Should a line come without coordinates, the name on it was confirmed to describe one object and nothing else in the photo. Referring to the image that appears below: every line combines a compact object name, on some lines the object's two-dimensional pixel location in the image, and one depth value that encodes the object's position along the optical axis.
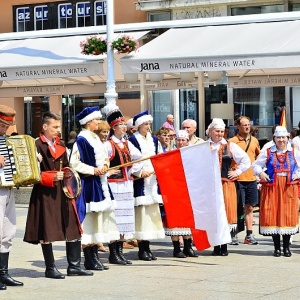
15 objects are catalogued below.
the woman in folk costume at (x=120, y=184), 12.76
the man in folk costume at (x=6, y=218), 10.78
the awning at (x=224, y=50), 18.02
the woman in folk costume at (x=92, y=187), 11.96
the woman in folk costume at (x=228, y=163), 13.70
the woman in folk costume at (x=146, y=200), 13.03
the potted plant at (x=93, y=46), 20.16
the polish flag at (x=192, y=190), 12.48
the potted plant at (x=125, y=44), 19.73
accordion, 10.62
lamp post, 20.25
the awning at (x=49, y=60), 20.30
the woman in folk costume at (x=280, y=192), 13.36
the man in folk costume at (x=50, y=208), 11.30
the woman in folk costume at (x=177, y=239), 13.30
